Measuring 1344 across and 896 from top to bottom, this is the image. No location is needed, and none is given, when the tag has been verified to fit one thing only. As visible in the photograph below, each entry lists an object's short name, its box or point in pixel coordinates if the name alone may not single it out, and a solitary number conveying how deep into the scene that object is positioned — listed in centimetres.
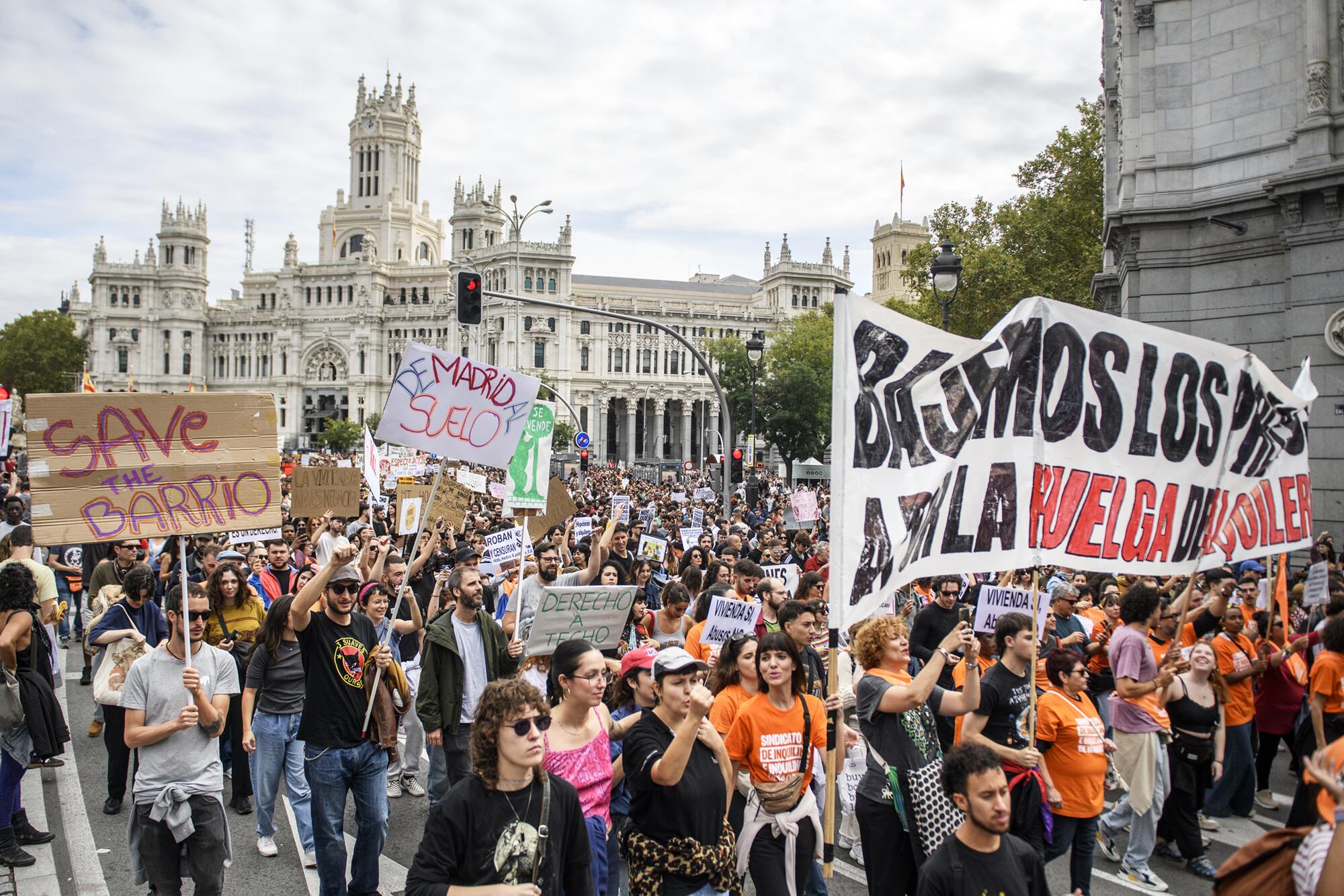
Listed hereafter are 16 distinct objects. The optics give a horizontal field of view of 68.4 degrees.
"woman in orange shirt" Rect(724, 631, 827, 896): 464
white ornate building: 9462
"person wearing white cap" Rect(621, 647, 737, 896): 414
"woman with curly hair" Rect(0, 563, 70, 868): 613
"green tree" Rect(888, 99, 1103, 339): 3200
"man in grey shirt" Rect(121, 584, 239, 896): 496
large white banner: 455
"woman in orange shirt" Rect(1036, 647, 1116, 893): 541
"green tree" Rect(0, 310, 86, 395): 9200
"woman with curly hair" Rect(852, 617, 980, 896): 483
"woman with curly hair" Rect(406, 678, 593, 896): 333
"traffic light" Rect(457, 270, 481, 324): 1523
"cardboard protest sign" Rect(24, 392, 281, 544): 518
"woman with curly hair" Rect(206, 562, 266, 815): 706
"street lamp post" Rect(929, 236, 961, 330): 1580
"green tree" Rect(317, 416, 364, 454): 8831
